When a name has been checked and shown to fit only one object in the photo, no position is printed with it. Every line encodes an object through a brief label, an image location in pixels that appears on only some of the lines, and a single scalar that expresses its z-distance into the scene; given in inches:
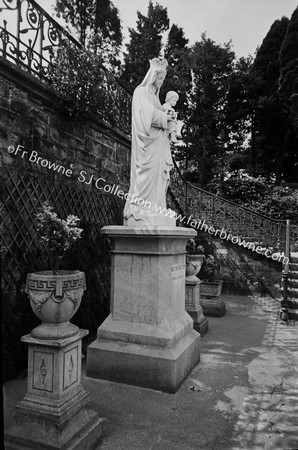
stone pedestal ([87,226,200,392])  140.3
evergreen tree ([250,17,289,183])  768.9
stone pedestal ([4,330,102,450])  92.5
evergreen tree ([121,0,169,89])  786.3
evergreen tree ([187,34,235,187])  737.6
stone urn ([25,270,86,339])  98.0
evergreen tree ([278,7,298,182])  700.0
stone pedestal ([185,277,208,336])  221.5
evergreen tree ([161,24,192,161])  733.3
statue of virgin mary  154.9
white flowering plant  106.1
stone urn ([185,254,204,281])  240.4
